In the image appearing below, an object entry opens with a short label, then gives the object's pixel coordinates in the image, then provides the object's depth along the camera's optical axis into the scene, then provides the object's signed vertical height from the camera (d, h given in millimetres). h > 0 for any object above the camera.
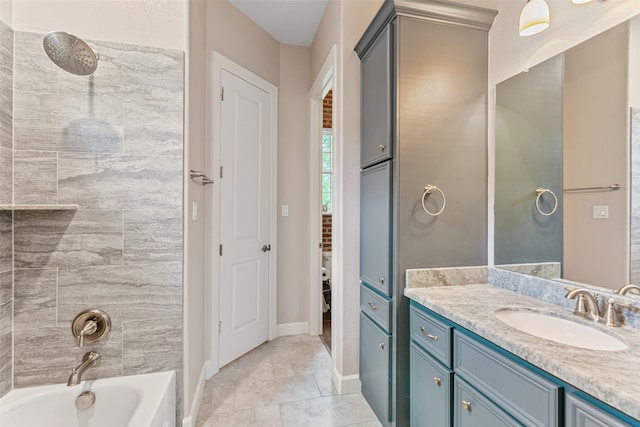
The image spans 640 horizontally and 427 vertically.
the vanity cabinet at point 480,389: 789 -575
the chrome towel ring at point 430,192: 1600 +125
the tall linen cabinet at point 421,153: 1583 +347
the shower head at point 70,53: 1175 +675
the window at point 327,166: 3908 +665
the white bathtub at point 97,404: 1320 -885
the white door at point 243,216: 2439 -6
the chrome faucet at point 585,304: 1094 -335
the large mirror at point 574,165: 1106 +230
